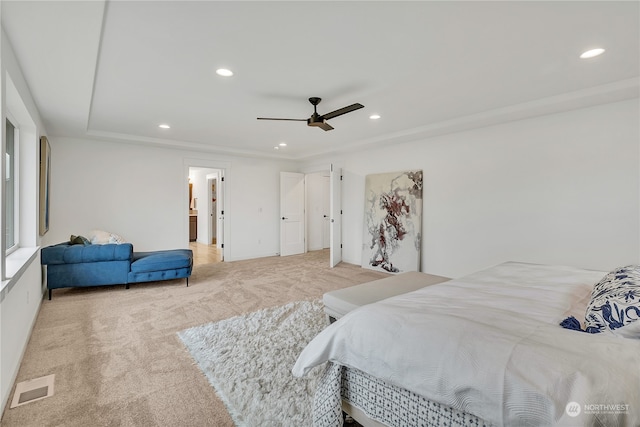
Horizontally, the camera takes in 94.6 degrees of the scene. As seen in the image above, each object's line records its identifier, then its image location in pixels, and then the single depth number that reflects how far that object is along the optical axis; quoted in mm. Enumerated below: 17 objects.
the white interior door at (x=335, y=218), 6031
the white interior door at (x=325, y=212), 8516
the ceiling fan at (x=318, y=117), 3240
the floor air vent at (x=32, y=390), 1902
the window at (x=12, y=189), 2959
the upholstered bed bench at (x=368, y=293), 2479
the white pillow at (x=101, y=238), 4473
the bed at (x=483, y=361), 901
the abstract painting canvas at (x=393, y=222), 5008
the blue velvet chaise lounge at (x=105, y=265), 3824
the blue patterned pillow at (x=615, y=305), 1147
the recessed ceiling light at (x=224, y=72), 2604
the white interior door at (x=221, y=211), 6551
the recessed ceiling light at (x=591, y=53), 2271
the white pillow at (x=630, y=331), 1077
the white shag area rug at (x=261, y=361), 1768
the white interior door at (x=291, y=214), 7242
